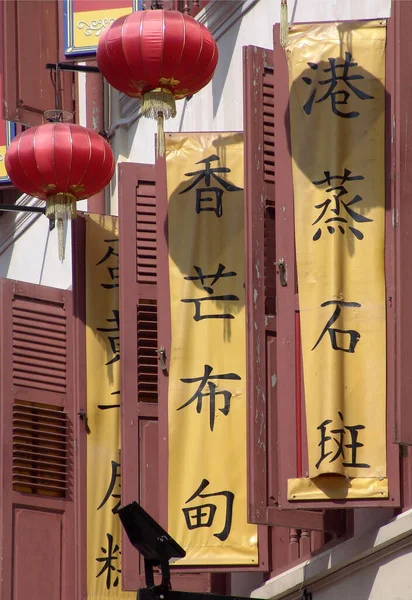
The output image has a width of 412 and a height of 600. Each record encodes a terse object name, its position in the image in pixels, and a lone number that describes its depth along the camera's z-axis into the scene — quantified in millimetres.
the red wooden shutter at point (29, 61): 17062
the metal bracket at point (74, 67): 16141
